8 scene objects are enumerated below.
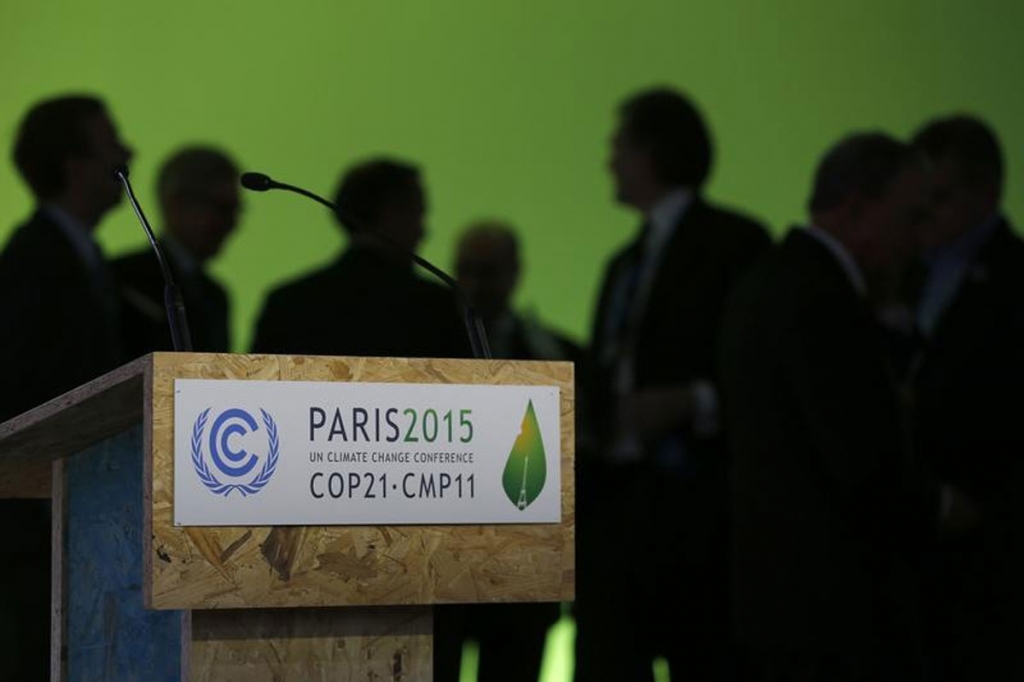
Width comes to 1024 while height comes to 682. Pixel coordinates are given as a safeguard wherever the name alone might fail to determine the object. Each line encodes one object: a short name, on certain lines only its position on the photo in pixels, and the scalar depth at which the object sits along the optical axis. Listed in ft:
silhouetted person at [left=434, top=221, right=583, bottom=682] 31.04
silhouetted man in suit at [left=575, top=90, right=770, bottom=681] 28.84
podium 13.91
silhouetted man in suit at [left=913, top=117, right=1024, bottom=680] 27.55
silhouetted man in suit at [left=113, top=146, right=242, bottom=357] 31.19
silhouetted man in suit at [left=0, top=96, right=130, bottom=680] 25.91
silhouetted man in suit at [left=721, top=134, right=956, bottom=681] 22.24
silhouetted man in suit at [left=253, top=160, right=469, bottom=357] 28.63
